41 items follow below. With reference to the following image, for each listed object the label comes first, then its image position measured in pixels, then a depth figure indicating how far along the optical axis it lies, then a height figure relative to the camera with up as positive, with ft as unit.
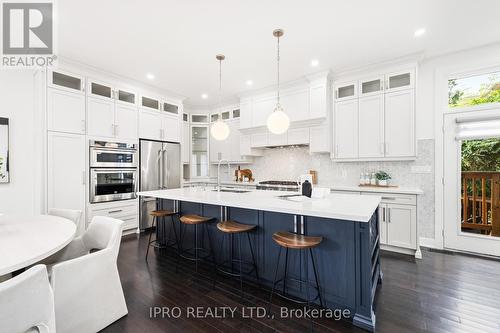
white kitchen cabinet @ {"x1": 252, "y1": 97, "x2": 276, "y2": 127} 15.81 +3.99
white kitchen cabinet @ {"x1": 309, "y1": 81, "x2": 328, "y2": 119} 13.43 +3.95
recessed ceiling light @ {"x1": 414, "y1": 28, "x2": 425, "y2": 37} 9.25 +5.53
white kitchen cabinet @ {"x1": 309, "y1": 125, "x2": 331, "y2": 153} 13.82 +1.64
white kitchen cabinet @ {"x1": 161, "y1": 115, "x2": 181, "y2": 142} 16.17 +2.71
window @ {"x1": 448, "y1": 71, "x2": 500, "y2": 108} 10.68 +3.72
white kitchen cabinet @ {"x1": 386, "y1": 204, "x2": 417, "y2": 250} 10.47 -2.80
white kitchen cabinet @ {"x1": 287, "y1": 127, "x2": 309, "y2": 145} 14.65 +1.96
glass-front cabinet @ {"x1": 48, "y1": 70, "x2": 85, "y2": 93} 11.25 +4.38
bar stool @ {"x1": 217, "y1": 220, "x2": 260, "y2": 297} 7.54 -2.92
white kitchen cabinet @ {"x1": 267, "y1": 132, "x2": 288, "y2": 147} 15.62 +1.87
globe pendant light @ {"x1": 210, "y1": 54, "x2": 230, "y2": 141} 10.54 +1.66
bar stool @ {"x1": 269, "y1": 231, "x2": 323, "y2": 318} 5.97 -2.07
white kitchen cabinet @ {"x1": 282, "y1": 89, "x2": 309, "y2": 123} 14.21 +3.97
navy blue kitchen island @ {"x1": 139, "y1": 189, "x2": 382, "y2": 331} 6.03 -2.41
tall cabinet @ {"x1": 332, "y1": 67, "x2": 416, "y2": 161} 11.55 +2.64
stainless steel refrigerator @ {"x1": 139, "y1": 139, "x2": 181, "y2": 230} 14.70 -0.28
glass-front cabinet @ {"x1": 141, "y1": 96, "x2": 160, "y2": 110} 15.07 +4.29
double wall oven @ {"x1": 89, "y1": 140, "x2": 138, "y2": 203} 12.56 -0.31
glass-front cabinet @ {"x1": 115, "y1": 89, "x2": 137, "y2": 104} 13.71 +4.33
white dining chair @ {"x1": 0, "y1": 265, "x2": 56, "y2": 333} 2.93 -1.90
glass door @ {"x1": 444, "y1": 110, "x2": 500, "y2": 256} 10.55 -0.78
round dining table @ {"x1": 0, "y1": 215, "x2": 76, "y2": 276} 3.97 -1.62
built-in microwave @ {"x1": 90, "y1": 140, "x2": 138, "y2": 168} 12.57 +0.64
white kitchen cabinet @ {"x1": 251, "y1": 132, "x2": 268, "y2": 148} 16.70 +1.94
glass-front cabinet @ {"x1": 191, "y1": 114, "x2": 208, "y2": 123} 20.21 +4.27
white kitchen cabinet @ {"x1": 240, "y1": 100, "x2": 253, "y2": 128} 16.83 +3.90
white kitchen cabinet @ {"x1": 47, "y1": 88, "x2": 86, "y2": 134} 11.11 +2.77
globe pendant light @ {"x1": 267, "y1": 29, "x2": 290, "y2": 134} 8.90 +1.76
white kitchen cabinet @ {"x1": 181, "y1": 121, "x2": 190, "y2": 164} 19.13 +2.01
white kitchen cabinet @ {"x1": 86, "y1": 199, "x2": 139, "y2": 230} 12.63 -2.65
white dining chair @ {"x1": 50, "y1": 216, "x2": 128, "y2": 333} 5.09 -2.95
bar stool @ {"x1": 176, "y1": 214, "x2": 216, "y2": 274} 8.78 -3.38
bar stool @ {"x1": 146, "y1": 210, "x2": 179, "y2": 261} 10.11 -3.10
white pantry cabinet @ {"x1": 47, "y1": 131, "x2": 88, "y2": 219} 11.06 -0.24
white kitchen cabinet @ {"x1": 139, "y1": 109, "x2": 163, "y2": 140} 14.80 +2.75
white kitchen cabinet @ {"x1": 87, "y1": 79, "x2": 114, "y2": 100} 12.49 +4.31
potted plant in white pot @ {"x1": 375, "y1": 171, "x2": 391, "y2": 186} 12.26 -0.65
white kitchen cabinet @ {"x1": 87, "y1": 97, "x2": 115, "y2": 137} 12.46 +2.76
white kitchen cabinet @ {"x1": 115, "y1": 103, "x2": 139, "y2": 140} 13.61 +2.74
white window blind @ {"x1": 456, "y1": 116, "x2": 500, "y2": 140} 10.43 +1.81
